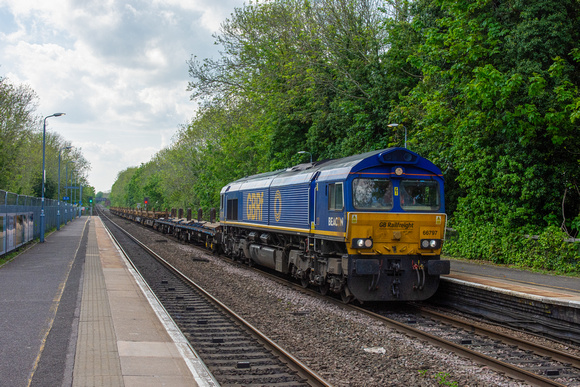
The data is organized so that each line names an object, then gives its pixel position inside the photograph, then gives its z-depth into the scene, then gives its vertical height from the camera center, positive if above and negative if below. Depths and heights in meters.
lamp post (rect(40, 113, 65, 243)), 28.56 -0.77
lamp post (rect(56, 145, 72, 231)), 42.01 -0.92
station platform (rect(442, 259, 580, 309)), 10.01 -1.78
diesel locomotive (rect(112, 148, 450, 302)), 11.39 -0.34
